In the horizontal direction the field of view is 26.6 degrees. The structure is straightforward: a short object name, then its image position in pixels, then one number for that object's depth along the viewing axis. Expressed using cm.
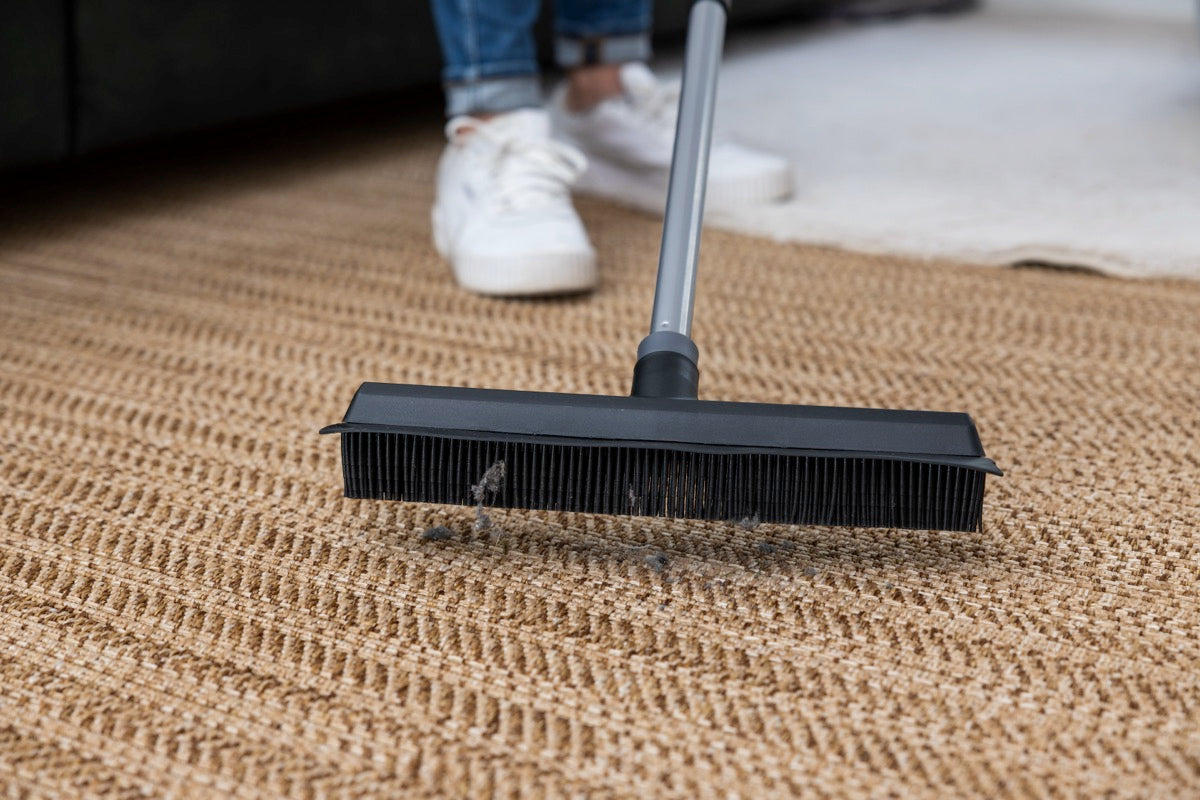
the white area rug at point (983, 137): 200
